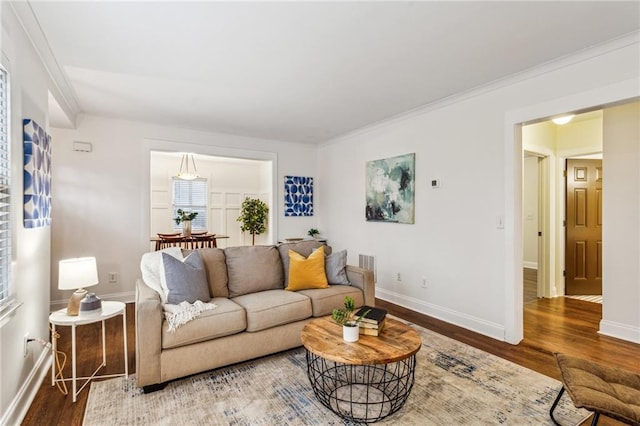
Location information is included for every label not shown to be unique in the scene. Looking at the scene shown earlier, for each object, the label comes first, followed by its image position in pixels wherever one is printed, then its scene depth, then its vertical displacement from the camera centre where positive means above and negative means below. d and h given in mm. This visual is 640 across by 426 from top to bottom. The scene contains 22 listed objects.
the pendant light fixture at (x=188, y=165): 7114 +1057
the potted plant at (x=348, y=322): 2037 -744
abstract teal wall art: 4160 +305
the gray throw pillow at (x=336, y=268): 3402 -607
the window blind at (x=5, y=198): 1871 +90
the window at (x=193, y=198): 7234 +322
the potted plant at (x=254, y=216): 6719 -89
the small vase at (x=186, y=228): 5520 -275
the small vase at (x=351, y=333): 2033 -775
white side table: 2170 -741
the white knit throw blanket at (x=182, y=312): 2283 -744
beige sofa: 2225 -830
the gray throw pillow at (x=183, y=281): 2541 -567
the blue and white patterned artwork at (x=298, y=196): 5758 +293
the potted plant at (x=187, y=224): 5512 -206
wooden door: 4668 -195
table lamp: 2283 -476
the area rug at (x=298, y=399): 1951 -1262
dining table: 5234 -468
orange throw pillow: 3221 -625
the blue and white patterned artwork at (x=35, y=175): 2174 +279
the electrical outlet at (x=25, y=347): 2115 -901
